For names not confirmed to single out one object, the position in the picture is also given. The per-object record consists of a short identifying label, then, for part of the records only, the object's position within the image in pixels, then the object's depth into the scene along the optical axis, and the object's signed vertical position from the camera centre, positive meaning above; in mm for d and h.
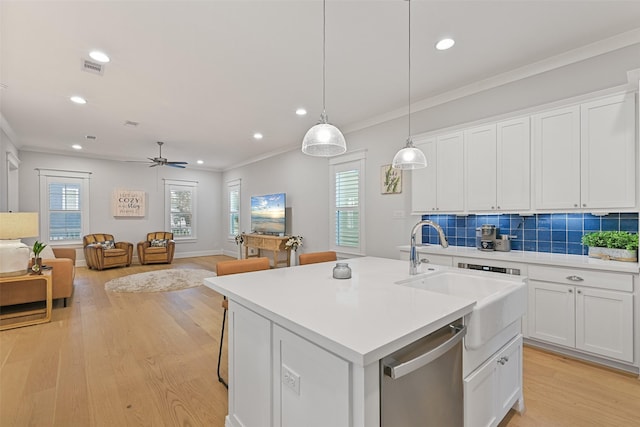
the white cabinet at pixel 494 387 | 1364 -906
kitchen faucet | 1793 -236
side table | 3364 -895
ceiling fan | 5727 +1012
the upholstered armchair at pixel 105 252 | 6398 -855
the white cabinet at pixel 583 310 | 2232 -799
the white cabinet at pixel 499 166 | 2871 +475
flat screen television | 6301 -26
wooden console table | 5965 -659
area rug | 4952 -1251
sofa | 3586 -955
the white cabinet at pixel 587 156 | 2342 +481
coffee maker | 3137 -265
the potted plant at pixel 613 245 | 2357 -273
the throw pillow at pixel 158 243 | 7320 -747
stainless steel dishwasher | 979 -638
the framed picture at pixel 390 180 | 4090 +461
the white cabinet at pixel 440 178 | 3346 +414
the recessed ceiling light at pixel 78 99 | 3676 +1445
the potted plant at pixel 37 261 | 3577 -584
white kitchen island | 928 -449
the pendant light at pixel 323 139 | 1828 +464
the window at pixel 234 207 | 8273 +173
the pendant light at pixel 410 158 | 2332 +430
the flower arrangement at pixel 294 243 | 5812 -594
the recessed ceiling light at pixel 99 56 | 2678 +1459
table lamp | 3312 -294
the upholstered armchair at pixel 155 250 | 7109 -895
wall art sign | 7406 +267
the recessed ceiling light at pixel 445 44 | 2545 +1475
